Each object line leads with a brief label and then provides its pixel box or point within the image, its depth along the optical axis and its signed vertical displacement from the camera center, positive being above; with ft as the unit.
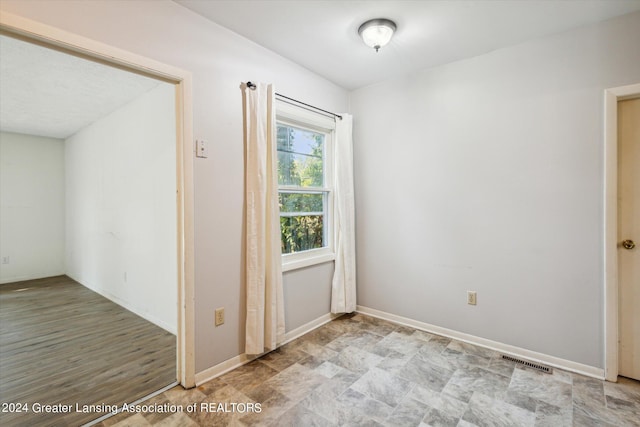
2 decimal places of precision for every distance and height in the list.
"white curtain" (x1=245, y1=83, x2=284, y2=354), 7.54 -0.37
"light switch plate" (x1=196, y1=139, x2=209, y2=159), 6.68 +1.45
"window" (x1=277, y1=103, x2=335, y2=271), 9.30 +0.86
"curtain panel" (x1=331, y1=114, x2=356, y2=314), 10.36 -0.50
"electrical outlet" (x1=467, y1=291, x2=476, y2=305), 8.64 -2.67
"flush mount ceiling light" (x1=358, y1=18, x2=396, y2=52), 6.82 +4.27
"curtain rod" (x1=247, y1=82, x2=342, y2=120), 7.54 +3.39
